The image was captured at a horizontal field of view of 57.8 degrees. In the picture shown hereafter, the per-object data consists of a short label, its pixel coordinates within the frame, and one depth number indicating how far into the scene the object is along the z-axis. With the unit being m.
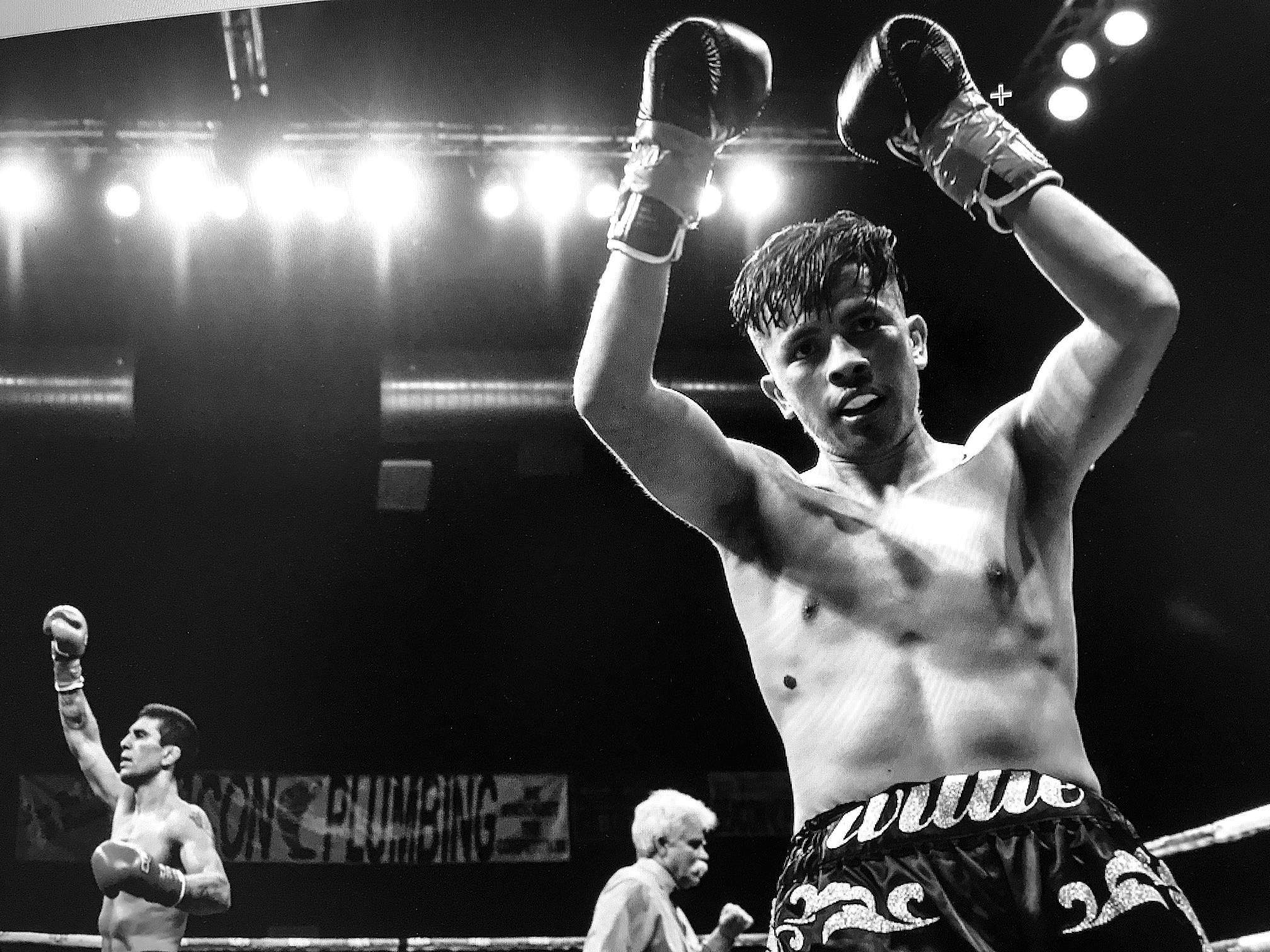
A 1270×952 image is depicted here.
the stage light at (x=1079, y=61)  3.07
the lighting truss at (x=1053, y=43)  3.00
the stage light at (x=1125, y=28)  2.97
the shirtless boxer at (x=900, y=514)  1.00
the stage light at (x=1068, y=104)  3.18
